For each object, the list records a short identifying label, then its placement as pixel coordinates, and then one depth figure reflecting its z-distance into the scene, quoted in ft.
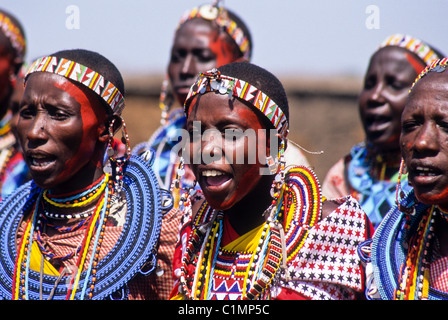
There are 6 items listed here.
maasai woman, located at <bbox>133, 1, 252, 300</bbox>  38.34
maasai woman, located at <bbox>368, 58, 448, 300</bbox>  20.57
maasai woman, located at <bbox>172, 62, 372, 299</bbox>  22.68
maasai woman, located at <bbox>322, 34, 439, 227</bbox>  33.68
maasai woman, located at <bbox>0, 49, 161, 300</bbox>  24.56
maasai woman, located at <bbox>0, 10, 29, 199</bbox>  36.58
